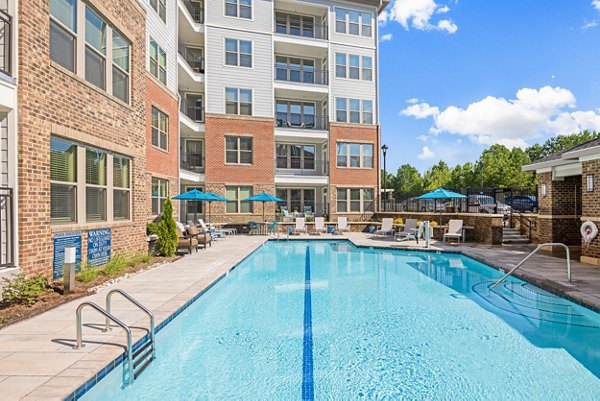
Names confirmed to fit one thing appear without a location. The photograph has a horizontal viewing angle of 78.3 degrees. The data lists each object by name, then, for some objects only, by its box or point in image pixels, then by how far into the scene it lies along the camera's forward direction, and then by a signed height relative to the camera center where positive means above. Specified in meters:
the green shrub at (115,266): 9.04 -1.50
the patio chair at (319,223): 22.47 -1.11
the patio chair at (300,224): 22.20 -1.15
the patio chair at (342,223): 22.84 -1.17
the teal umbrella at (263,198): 20.56 +0.41
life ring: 10.09 -0.77
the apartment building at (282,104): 22.27 +6.62
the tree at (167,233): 12.21 -0.91
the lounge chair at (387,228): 20.48 -1.31
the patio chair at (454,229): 17.18 -1.19
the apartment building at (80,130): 6.75 +1.73
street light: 24.59 +3.28
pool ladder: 4.32 -1.90
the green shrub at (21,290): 6.00 -1.40
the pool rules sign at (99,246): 8.74 -0.97
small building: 12.42 +0.25
